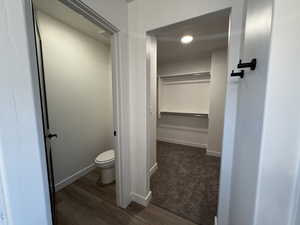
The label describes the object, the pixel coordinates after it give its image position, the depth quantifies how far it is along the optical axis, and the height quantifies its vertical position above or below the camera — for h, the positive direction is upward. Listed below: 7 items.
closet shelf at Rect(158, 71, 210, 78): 3.02 +0.69
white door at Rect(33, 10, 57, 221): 1.10 +0.24
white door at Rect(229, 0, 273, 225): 0.49 -0.05
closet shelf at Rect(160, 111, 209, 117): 3.15 -0.38
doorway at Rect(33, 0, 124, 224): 1.50 -0.02
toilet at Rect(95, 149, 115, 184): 1.85 -1.05
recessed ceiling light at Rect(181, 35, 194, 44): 1.91 +1.01
